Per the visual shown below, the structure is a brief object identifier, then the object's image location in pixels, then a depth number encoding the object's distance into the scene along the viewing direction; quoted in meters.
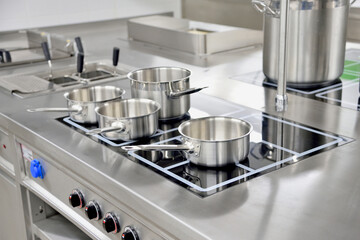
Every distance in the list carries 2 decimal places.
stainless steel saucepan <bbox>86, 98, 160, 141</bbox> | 1.12
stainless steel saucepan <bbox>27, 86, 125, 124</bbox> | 1.25
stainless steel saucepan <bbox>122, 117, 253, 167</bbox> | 0.98
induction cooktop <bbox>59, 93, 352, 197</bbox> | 0.97
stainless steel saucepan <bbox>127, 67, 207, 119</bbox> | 1.25
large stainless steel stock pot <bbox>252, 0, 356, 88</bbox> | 1.42
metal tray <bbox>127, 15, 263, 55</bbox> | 2.04
